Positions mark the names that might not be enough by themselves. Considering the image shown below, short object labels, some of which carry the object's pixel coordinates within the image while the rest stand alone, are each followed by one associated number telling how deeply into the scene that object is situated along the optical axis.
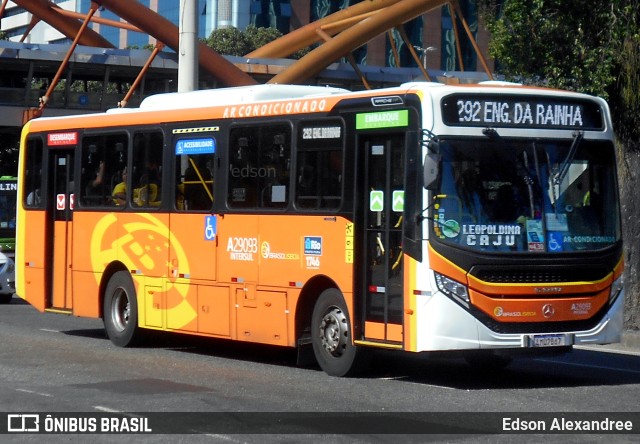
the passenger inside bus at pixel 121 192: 17.73
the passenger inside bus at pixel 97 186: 18.20
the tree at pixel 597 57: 19.75
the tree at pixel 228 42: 88.44
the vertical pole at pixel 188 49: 25.30
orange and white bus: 12.92
